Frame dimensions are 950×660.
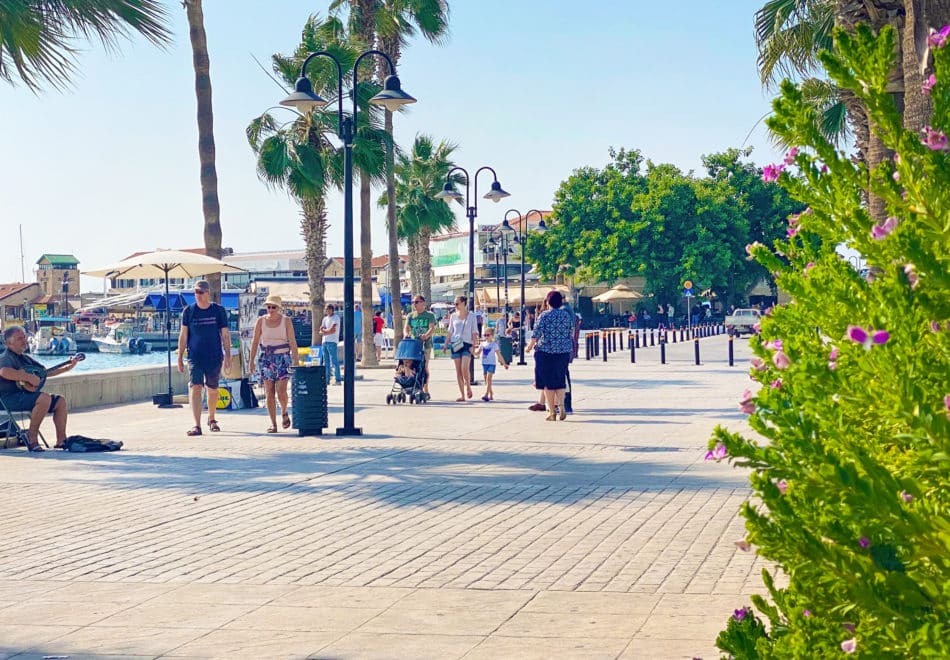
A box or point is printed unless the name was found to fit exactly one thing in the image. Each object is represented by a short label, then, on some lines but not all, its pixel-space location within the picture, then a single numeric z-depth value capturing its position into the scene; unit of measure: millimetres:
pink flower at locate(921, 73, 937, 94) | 2542
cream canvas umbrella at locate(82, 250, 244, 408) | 19719
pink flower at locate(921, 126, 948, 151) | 2480
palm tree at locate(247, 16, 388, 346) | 28406
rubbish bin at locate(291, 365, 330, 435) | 14758
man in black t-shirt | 15055
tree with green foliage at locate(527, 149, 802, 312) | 75312
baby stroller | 19547
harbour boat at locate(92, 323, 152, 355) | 88250
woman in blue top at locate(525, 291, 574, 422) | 16406
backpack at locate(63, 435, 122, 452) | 13367
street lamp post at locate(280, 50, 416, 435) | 14961
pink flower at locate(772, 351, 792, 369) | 2869
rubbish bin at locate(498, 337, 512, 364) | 31906
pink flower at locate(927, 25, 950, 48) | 2555
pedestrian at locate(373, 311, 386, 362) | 35438
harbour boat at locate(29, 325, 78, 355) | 95688
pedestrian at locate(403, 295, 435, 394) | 19953
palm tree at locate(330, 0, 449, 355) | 32156
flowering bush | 2299
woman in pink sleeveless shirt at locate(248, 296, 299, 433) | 15453
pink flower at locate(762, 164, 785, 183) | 3161
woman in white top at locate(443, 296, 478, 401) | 20109
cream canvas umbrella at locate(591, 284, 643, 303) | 73875
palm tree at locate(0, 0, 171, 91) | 13242
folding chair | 13477
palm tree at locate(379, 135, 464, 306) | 47562
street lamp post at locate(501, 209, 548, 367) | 34781
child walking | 20984
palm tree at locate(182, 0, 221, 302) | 21062
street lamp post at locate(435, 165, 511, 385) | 32344
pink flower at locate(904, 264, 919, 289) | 2443
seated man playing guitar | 13430
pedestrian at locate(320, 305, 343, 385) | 25438
